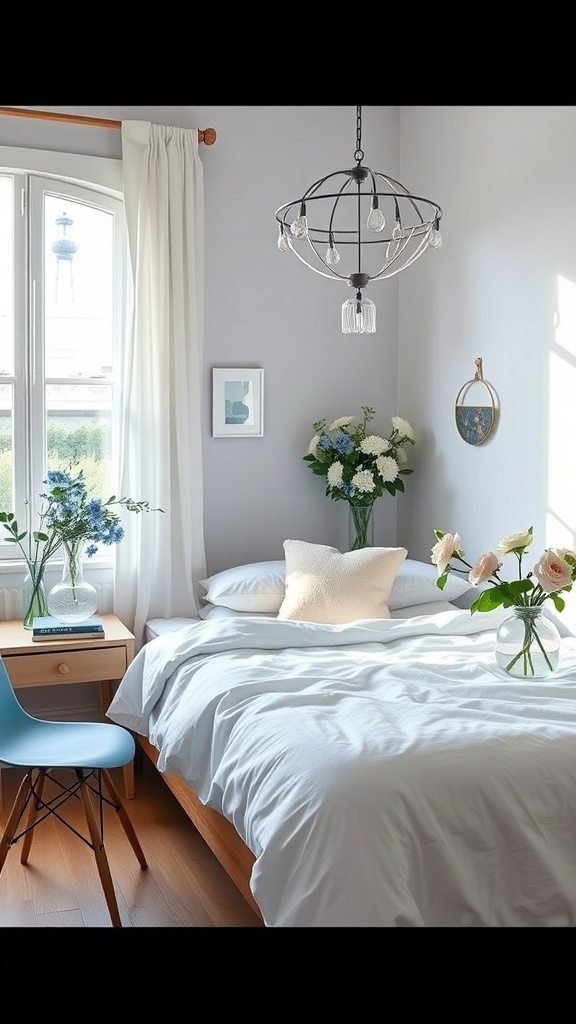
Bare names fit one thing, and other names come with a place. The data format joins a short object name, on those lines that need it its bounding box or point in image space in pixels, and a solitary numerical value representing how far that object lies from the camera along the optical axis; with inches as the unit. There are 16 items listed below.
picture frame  155.9
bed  68.3
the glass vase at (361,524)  159.3
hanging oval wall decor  142.5
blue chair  95.0
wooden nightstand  125.3
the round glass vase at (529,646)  98.7
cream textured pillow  133.0
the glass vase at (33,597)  136.2
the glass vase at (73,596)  132.3
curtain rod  134.0
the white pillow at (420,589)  139.9
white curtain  145.0
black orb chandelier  159.6
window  144.3
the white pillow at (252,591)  140.9
